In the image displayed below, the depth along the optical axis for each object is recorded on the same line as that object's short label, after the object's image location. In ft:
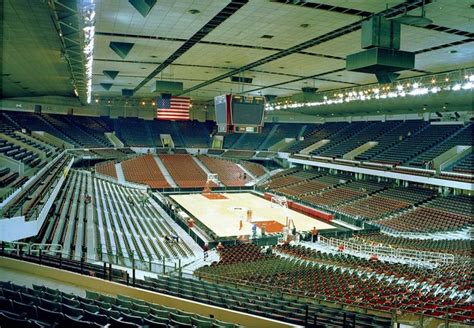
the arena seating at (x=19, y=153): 61.41
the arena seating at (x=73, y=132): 146.41
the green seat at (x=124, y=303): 23.86
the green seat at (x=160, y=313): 21.99
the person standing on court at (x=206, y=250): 62.87
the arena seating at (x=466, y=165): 89.17
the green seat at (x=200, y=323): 20.79
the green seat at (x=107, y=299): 24.76
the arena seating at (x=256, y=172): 160.23
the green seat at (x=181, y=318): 21.34
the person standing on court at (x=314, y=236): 79.51
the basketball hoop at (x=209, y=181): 135.13
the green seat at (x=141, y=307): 23.11
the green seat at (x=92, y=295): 25.64
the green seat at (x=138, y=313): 21.32
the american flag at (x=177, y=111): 100.38
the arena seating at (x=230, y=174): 148.87
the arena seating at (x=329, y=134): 158.43
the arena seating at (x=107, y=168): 131.44
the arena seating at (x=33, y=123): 125.80
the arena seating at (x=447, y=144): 100.62
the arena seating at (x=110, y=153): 145.89
